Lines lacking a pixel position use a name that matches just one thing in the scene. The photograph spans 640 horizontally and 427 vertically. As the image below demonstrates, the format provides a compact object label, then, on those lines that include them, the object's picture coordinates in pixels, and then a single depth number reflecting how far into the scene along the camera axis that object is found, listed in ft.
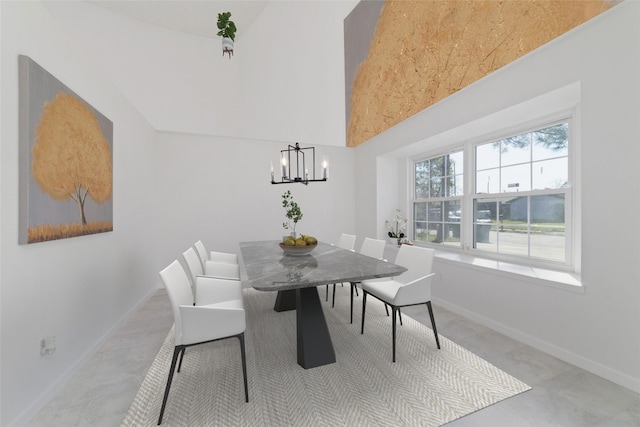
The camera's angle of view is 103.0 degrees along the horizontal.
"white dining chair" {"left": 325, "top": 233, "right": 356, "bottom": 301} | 11.95
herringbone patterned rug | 4.89
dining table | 5.71
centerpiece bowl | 8.46
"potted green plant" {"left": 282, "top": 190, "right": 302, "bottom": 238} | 8.92
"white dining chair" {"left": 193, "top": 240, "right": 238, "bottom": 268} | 9.95
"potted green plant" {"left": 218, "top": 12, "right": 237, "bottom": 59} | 7.86
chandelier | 16.20
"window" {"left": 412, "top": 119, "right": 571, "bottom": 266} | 8.25
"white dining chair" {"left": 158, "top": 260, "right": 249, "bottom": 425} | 4.81
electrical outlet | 5.33
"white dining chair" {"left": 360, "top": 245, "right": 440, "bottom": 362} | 6.68
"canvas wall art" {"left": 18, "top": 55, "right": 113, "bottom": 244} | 4.80
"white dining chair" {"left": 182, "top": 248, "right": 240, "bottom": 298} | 8.26
